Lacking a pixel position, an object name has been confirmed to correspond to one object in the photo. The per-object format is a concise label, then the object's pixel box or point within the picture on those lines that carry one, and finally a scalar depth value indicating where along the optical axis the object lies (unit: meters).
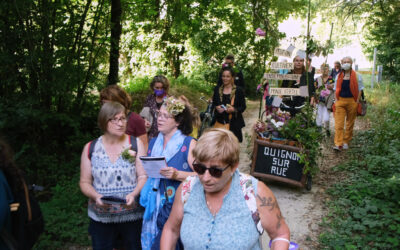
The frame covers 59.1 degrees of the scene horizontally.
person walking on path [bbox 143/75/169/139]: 5.19
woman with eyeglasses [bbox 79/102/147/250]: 2.98
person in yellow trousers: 8.00
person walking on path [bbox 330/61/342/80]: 10.93
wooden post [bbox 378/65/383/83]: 18.58
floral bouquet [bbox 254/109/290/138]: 5.87
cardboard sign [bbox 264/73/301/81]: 5.71
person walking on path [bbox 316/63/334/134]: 9.29
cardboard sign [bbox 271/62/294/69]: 5.73
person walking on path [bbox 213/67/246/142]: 6.20
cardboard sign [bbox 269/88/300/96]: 5.74
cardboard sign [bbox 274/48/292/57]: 5.82
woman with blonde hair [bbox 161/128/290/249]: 2.00
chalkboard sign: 5.64
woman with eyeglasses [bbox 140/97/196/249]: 2.83
